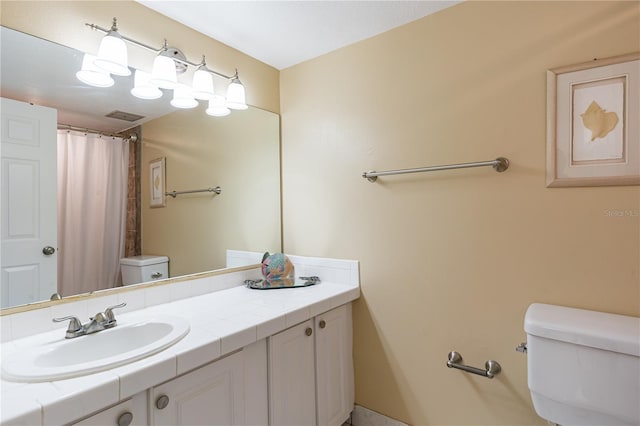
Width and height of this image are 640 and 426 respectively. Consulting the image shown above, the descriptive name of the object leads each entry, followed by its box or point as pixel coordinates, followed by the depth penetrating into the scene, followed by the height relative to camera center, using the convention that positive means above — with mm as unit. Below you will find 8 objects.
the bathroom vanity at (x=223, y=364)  830 -485
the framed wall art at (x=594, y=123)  1141 +325
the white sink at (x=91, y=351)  858 -442
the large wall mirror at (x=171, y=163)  1190 +260
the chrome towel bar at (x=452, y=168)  1377 +196
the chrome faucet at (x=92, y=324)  1127 -414
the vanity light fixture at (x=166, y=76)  1313 +618
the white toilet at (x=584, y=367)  992 -507
